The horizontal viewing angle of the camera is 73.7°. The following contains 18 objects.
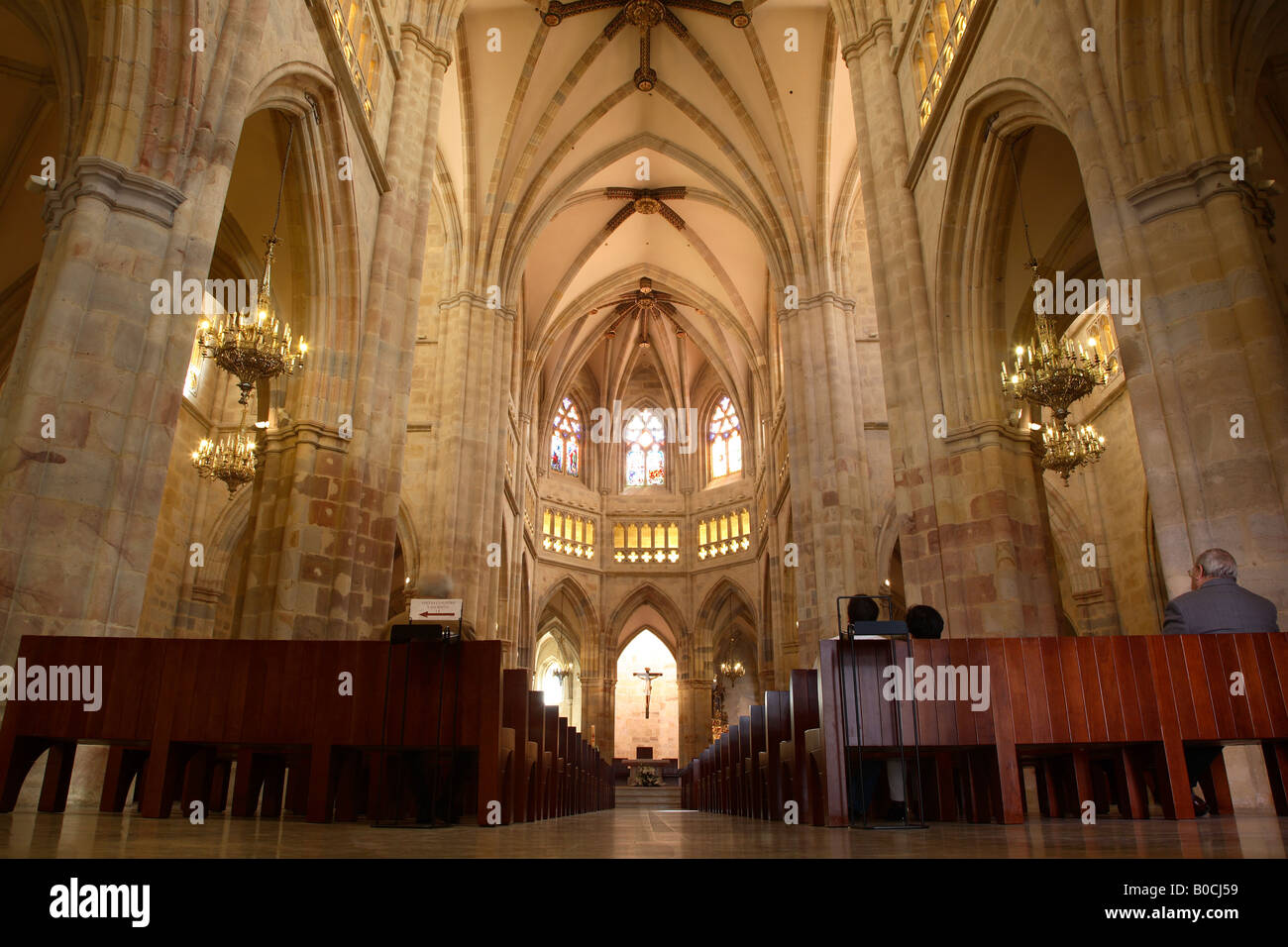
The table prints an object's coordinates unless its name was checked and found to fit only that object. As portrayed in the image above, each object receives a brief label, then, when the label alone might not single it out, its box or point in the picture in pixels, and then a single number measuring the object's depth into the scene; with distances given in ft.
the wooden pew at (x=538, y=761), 22.22
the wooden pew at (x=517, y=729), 19.06
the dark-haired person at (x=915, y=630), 17.47
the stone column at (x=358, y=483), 29.96
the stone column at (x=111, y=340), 18.13
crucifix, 107.65
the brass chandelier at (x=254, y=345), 27.96
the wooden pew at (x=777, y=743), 21.80
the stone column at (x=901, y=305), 32.99
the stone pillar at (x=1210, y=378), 19.01
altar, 92.79
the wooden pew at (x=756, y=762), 25.57
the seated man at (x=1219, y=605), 16.11
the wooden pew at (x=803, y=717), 19.18
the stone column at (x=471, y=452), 55.11
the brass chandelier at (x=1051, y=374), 28.81
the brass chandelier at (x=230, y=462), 40.16
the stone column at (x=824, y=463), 54.34
